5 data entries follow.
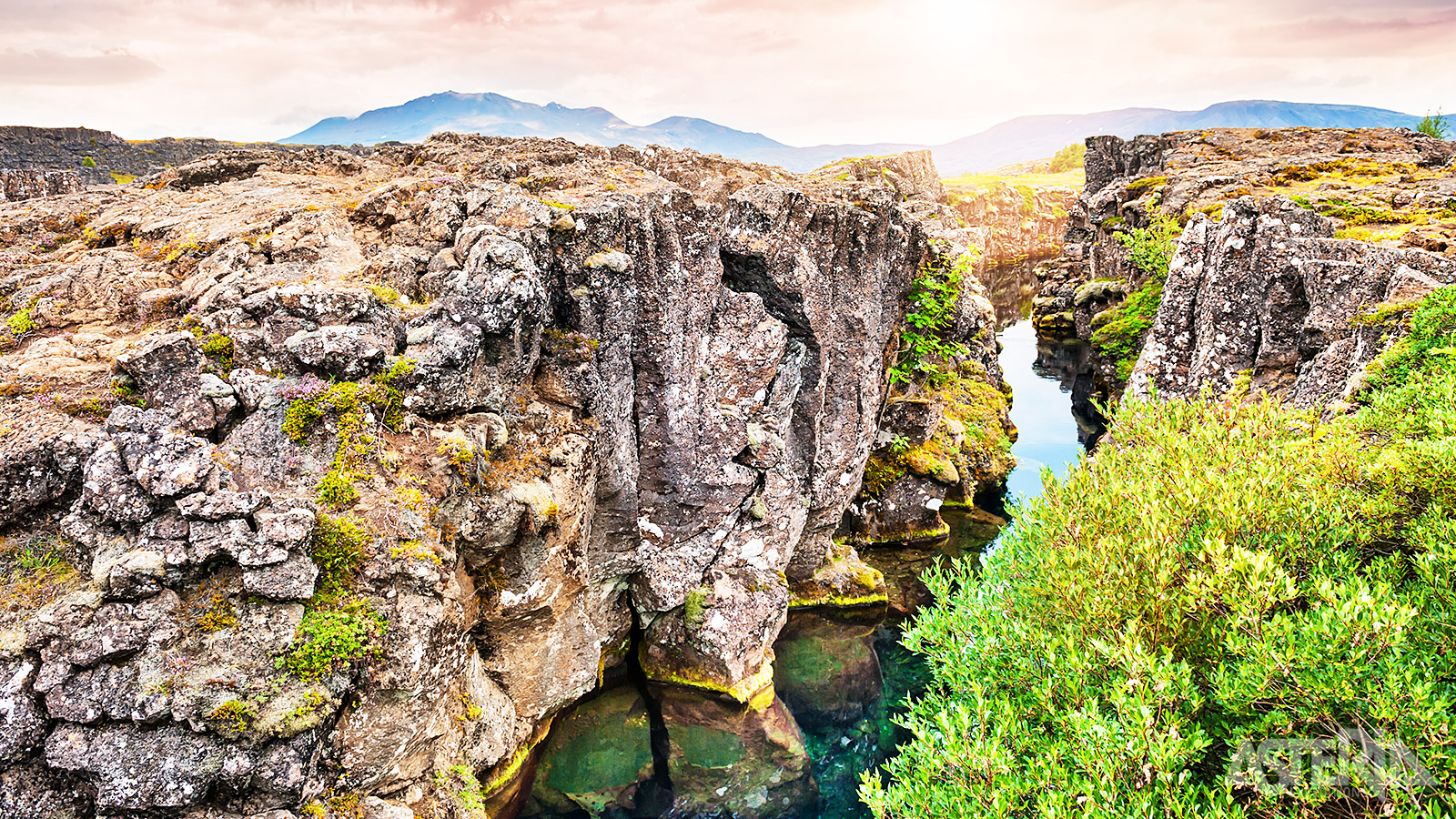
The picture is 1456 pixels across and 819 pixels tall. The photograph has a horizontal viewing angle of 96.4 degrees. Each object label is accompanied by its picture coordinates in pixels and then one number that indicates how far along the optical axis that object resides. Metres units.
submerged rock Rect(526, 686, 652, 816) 19.55
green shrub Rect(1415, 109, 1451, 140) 61.31
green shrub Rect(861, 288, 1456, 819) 7.70
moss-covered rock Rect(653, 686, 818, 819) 20.19
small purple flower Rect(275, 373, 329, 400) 13.33
